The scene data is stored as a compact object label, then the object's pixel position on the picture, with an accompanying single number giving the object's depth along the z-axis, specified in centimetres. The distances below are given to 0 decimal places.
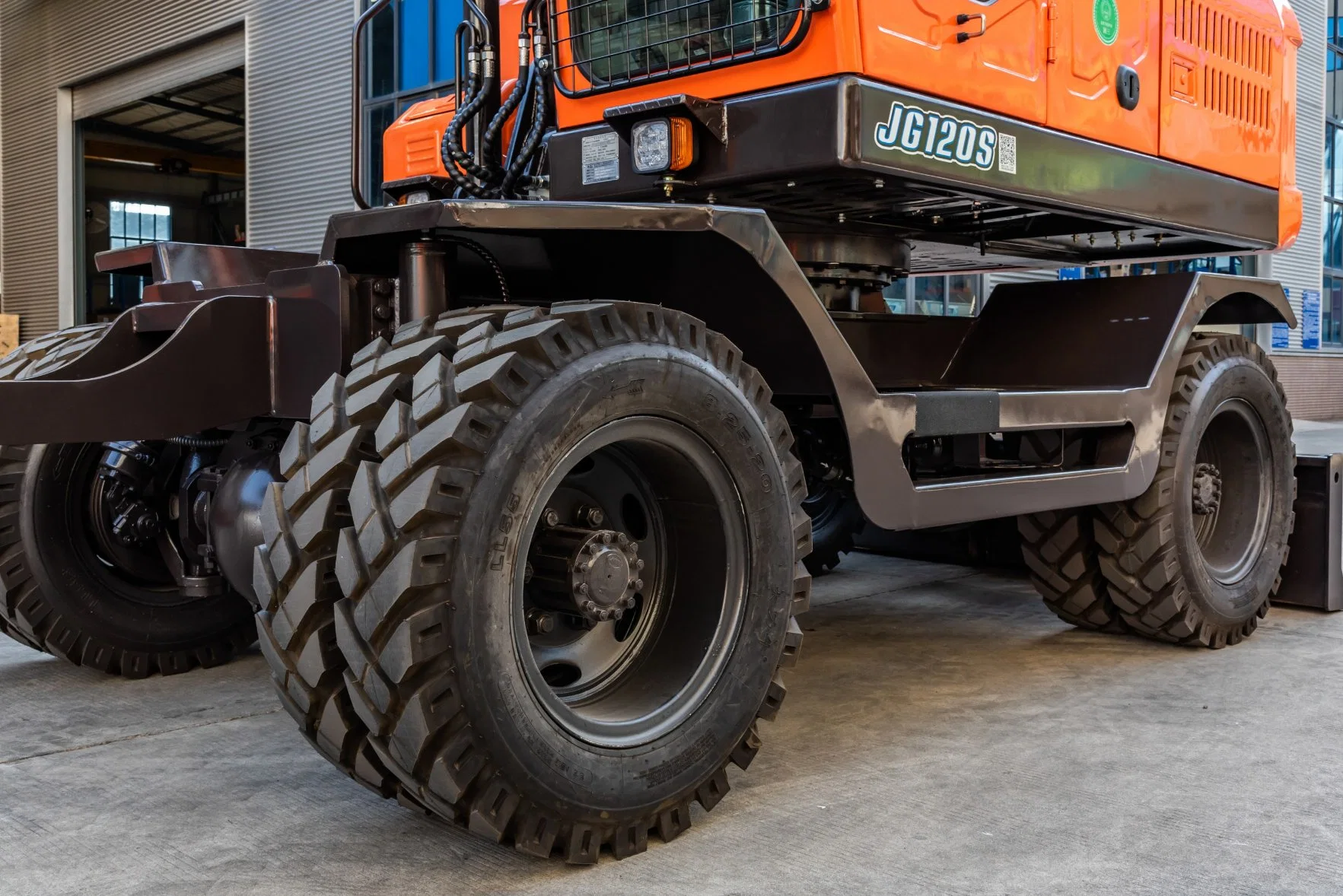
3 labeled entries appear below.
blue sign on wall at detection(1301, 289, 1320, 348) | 2322
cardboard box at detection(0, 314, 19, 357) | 1921
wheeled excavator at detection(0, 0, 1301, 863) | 249
